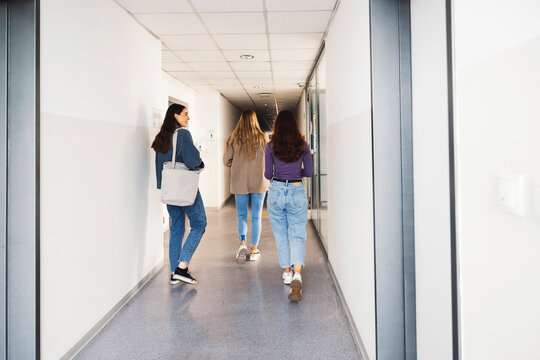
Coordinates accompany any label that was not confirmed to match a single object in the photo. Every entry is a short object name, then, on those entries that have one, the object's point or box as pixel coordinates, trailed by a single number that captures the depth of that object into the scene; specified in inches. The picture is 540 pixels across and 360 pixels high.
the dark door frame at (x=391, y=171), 68.3
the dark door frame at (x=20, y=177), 69.8
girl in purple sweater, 117.6
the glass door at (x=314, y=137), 208.2
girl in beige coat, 153.3
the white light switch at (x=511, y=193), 34.6
